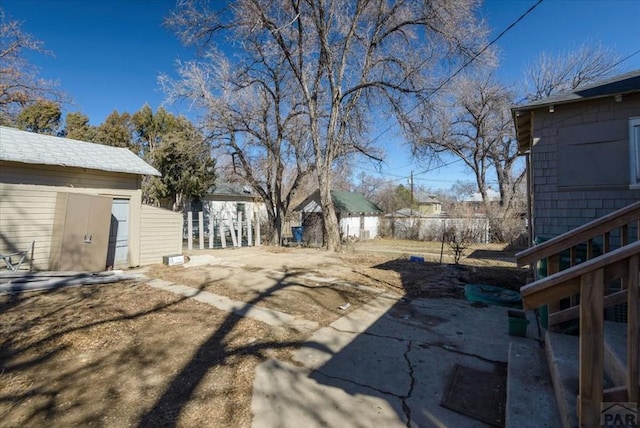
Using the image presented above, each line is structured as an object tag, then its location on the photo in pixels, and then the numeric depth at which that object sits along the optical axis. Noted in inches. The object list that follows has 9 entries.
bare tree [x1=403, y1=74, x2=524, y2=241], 806.5
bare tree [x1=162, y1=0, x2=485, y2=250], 477.7
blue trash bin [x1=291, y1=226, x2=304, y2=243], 730.2
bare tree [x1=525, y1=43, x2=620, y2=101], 709.9
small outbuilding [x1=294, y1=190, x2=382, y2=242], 726.5
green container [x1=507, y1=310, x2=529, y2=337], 156.9
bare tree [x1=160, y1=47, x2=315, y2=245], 549.0
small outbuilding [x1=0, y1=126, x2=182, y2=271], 288.5
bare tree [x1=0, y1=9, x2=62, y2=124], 562.9
